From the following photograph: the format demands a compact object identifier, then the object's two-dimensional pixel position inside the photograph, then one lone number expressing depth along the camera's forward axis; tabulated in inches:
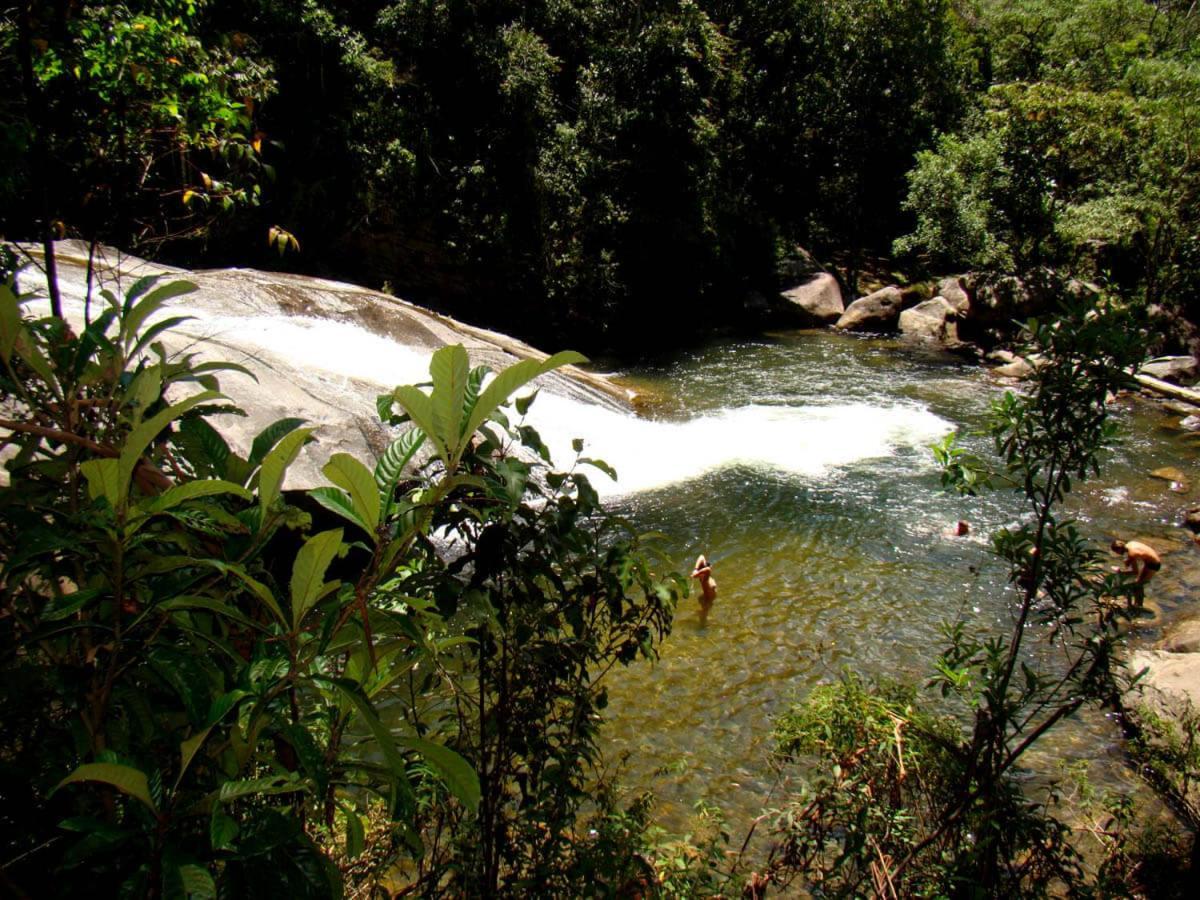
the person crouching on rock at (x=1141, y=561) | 286.0
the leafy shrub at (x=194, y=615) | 46.0
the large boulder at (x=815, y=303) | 792.3
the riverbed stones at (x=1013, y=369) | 605.3
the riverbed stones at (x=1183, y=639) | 240.1
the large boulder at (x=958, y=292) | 737.0
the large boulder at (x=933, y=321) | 726.5
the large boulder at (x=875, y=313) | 768.9
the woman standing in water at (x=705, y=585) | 258.2
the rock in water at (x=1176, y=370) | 584.4
